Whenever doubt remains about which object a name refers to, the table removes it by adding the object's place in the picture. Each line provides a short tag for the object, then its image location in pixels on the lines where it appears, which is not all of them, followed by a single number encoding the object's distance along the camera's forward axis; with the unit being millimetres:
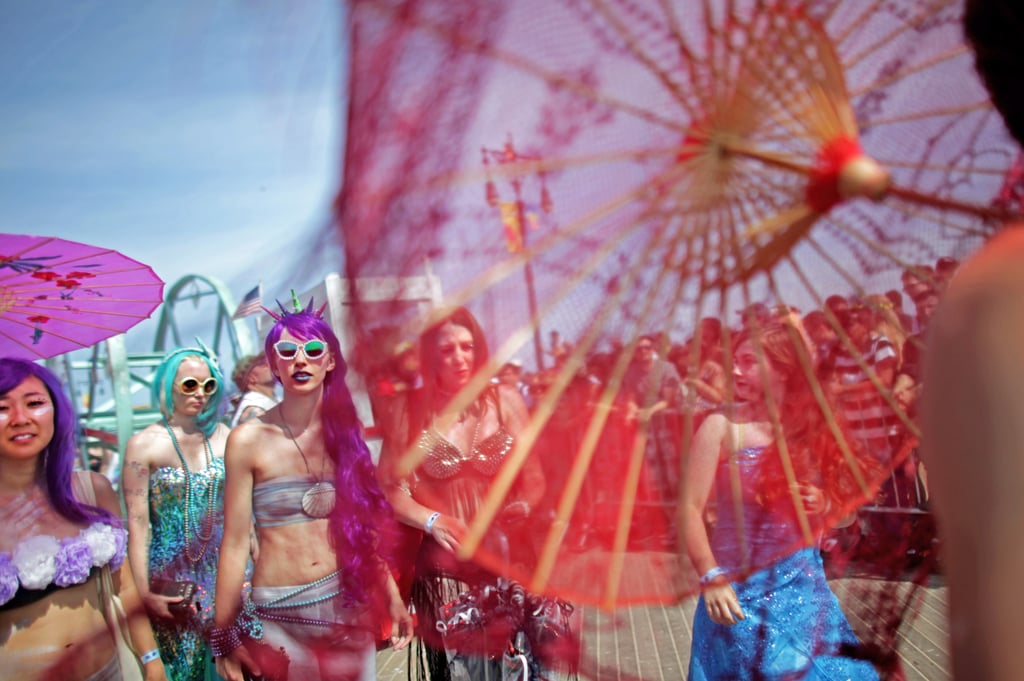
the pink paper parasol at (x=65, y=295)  3445
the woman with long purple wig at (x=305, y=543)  3078
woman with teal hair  3924
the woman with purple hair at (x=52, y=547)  2854
